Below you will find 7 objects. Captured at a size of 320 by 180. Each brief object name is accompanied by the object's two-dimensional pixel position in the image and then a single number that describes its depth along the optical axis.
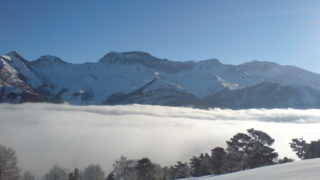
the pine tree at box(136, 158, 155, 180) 93.81
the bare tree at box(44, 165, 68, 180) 136.00
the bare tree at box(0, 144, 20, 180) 74.00
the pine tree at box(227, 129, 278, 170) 66.25
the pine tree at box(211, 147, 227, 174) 82.81
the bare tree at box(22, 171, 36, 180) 144.86
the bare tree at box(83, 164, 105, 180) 133.88
